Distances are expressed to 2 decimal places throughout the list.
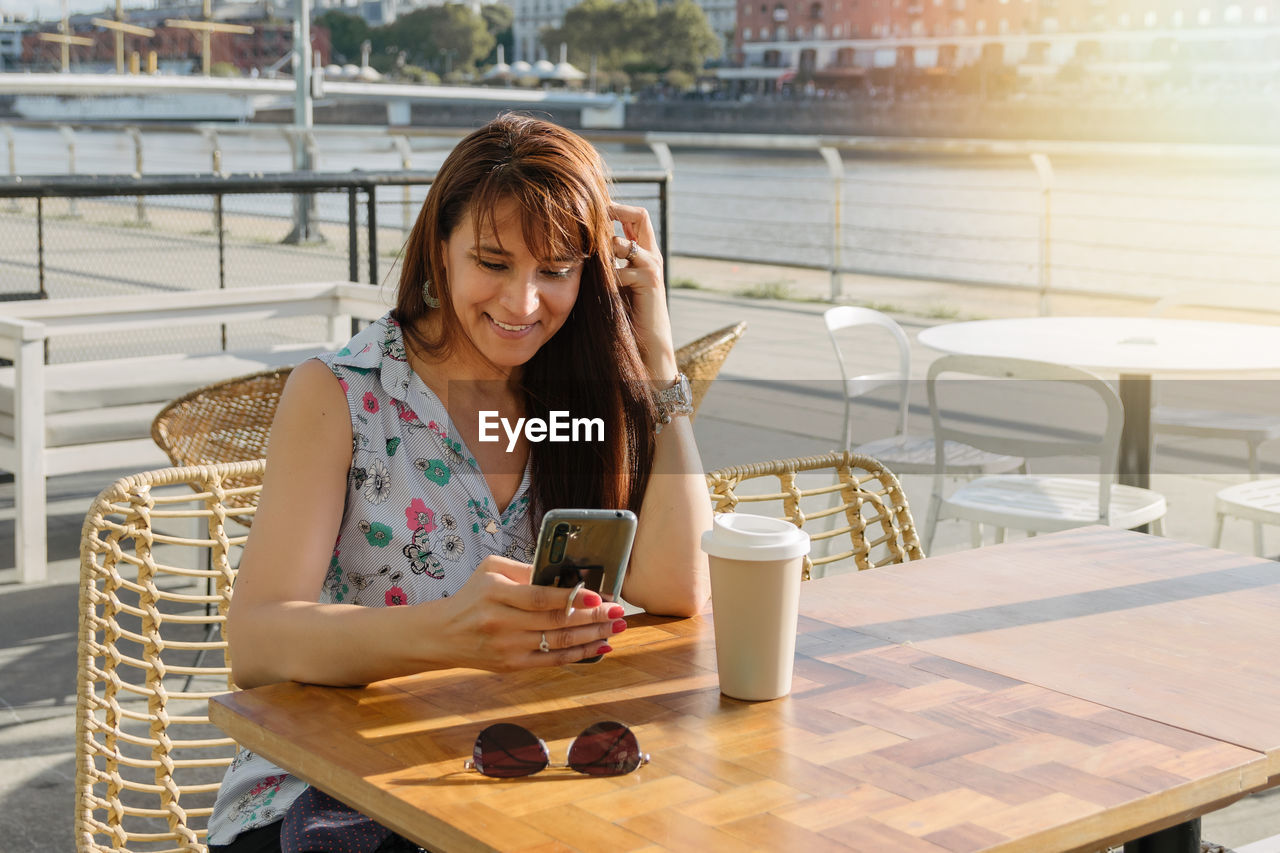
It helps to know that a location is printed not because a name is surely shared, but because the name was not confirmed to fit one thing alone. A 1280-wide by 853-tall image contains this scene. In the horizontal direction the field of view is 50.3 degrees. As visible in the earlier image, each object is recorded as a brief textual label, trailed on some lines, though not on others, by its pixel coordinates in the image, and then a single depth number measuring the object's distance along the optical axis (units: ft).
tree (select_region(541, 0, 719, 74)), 273.13
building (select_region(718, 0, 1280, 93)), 209.56
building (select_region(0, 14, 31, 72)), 302.04
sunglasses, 3.27
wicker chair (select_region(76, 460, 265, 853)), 4.82
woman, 3.88
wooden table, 3.05
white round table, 10.03
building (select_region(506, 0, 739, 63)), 336.49
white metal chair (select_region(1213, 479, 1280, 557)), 9.68
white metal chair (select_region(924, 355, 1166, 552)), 9.22
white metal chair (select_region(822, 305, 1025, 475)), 10.99
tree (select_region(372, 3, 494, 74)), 305.73
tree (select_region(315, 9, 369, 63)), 315.58
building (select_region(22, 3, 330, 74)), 290.56
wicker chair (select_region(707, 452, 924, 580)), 6.20
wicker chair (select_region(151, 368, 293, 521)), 9.15
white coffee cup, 3.68
